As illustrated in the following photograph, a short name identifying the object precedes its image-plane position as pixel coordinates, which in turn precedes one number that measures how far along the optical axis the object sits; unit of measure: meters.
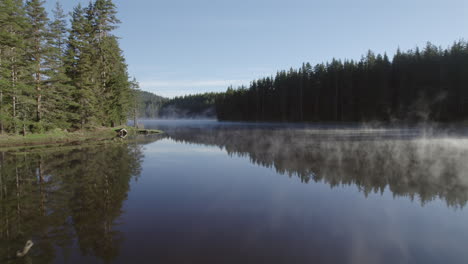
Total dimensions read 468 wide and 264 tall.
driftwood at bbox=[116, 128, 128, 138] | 39.78
